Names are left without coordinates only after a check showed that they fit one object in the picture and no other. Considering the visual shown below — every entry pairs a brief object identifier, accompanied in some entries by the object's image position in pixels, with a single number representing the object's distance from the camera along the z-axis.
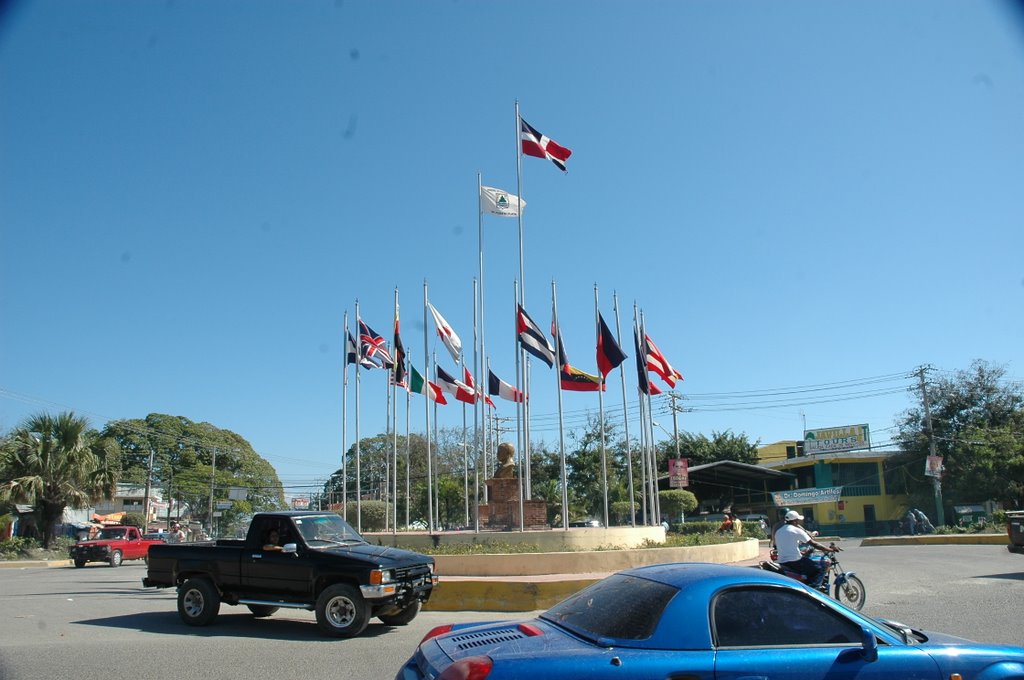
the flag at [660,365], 23.36
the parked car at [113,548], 30.58
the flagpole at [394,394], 25.52
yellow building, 50.81
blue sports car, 4.38
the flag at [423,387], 25.92
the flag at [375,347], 25.31
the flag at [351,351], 26.50
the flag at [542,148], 22.42
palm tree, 32.25
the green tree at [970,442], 44.22
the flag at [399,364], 25.39
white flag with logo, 23.03
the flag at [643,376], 22.66
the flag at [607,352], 21.56
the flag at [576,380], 22.27
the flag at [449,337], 23.89
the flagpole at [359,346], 25.69
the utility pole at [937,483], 42.62
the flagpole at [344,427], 26.37
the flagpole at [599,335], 21.84
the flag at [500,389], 24.31
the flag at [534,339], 21.41
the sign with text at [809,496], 44.66
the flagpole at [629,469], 21.62
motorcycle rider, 11.40
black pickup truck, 10.62
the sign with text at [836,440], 54.41
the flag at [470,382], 25.62
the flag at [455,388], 25.23
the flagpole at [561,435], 19.70
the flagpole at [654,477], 23.32
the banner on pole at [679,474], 28.38
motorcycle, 11.75
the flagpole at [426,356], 24.59
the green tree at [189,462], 67.62
